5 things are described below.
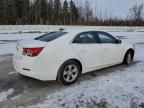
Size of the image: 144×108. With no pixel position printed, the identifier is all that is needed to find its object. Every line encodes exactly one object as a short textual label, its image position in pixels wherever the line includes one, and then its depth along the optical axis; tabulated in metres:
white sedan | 2.78
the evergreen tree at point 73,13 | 41.89
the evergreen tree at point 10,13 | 37.43
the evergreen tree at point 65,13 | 41.26
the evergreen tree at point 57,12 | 41.15
